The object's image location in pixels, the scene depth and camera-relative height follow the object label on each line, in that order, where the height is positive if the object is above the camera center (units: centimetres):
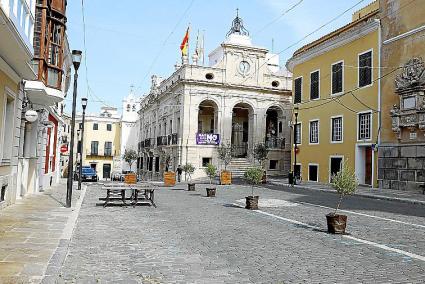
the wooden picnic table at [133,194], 1328 -93
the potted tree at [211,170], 2470 -15
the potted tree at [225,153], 3550 +124
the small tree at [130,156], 5650 +122
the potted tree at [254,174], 1461 -18
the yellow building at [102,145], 6234 +289
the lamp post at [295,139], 2869 +213
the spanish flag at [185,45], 3837 +1091
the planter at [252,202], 1335 -104
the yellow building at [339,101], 2403 +443
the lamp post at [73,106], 1255 +172
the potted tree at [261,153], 3531 +134
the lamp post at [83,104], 2093 +293
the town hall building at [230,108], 3766 +566
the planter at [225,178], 2880 -65
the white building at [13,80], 888 +219
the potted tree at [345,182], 981 -22
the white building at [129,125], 6475 +616
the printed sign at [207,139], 3756 +253
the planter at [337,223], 893 -106
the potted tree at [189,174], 2336 -58
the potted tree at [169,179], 2892 -83
